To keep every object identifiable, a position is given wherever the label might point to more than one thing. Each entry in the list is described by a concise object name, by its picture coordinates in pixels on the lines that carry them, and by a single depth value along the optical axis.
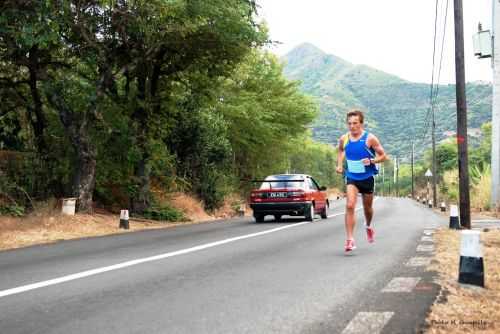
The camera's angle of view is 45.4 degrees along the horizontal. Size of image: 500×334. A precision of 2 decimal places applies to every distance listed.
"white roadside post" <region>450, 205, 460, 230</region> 14.94
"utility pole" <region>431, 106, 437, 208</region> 41.99
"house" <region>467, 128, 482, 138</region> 106.70
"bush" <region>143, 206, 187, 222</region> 19.48
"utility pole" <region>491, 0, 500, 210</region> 23.94
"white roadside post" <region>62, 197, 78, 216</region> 15.27
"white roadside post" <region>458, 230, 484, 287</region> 5.84
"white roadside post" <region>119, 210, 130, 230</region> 15.87
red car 18.59
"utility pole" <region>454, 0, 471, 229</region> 15.33
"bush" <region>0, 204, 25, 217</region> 14.80
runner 8.74
